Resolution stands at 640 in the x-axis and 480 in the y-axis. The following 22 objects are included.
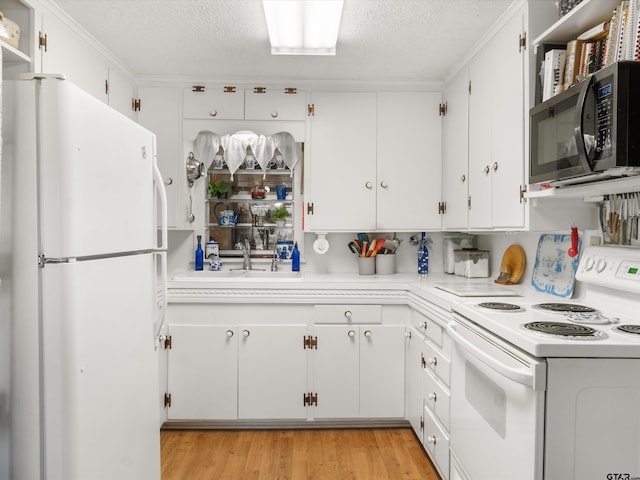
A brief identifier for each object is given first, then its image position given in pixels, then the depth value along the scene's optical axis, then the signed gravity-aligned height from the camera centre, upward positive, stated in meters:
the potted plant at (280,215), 3.31 +0.12
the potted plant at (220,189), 3.29 +0.31
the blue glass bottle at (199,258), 3.21 -0.20
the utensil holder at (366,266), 3.11 -0.25
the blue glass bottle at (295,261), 3.21 -0.22
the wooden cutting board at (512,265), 2.51 -0.20
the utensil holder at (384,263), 3.15 -0.23
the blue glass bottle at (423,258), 3.13 -0.19
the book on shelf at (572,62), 1.66 +0.64
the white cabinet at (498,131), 1.99 +0.50
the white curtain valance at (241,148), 3.10 +0.59
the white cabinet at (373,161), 3.02 +0.48
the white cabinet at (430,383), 2.10 -0.81
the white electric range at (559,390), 1.21 -0.46
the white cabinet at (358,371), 2.73 -0.87
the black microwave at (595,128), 1.24 +0.32
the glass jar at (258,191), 3.32 +0.30
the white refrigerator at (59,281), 1.24 -0.15
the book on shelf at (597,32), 1.57 +0.73
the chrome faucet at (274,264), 3.26 -0.25
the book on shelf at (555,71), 1.73 +0.63
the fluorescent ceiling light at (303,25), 1.97 +1.01
